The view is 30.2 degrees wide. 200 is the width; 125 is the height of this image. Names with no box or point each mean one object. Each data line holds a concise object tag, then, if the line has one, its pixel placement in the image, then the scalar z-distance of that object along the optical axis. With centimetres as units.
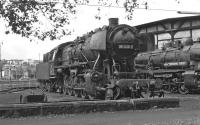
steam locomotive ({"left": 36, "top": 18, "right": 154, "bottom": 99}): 1820
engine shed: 4100
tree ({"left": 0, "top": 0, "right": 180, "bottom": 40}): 792
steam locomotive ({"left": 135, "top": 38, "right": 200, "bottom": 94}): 2407
